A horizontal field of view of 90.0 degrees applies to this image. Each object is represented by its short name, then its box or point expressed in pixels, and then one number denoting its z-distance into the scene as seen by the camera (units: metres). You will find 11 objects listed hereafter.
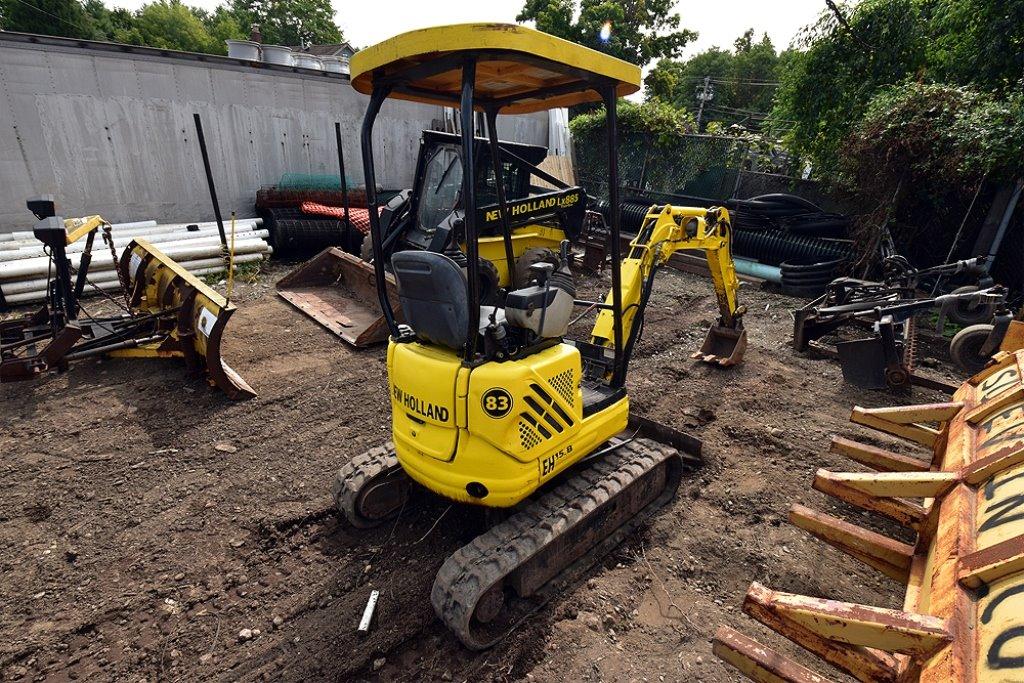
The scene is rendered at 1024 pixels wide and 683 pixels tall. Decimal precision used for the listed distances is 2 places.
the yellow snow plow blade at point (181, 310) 4.71
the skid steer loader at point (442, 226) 6.15
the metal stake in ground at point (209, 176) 8.70
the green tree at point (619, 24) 22.78
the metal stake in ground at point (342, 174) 8.93
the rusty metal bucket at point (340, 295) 6.21
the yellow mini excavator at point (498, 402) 2.36
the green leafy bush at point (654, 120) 13.80
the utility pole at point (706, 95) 31.79
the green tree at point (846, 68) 9.77
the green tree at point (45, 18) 26.20
